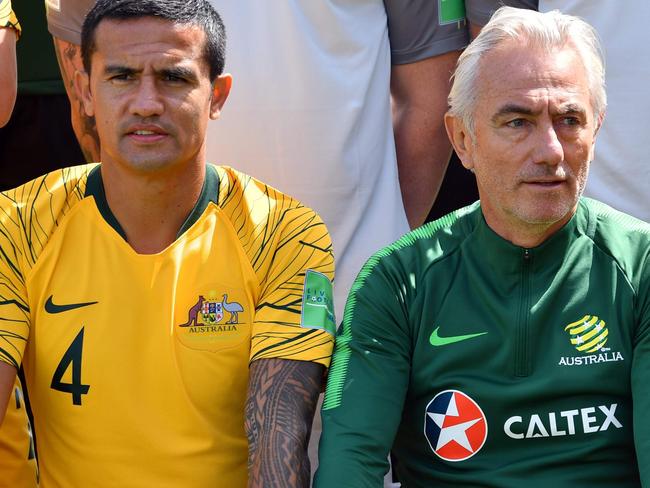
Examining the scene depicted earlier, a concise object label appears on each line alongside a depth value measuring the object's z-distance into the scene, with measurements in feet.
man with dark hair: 22.29
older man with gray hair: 20.83
